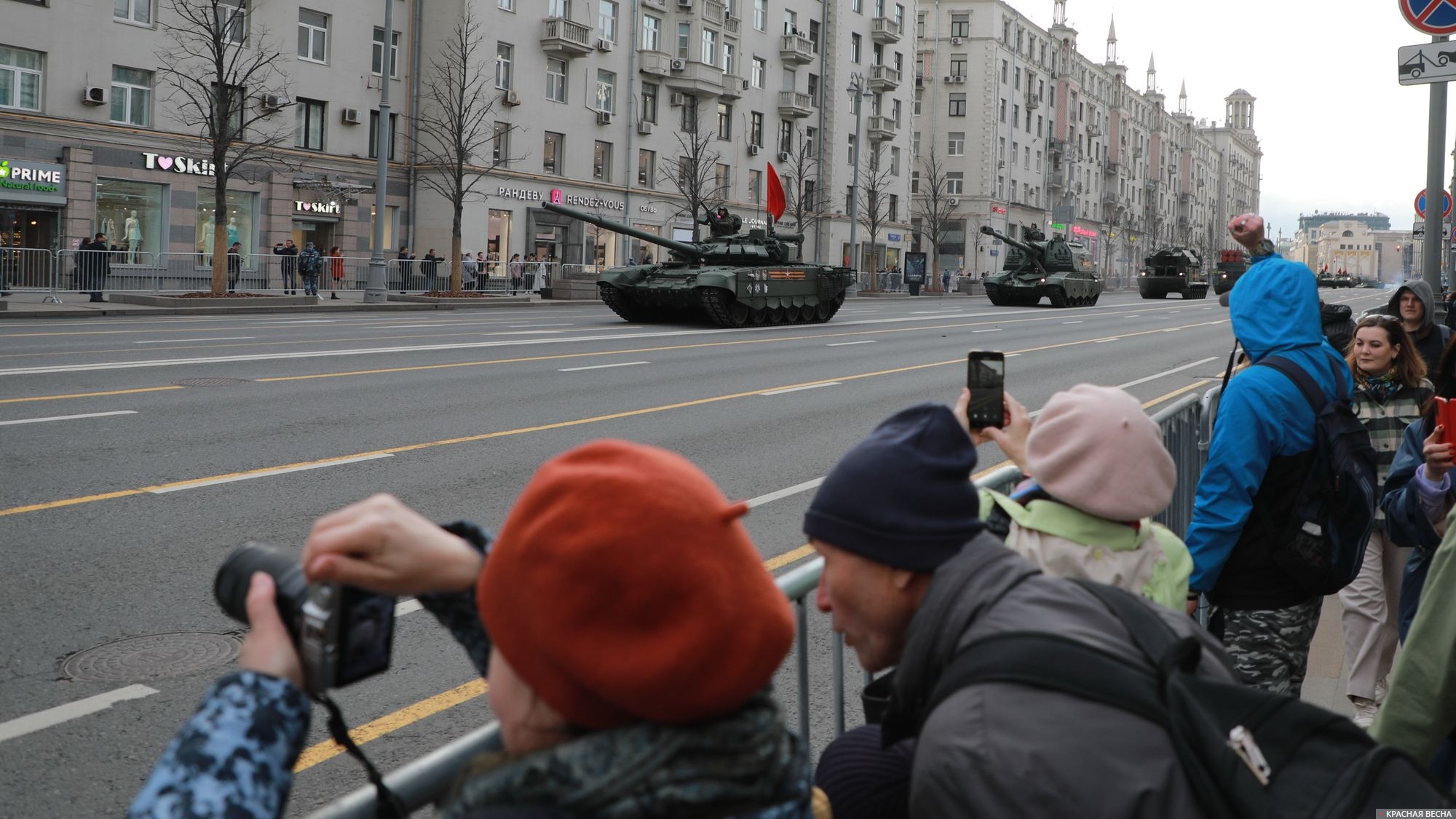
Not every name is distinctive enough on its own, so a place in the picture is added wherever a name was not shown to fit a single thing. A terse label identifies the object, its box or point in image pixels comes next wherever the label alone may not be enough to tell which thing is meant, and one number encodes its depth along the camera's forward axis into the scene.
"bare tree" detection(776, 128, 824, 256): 63.00
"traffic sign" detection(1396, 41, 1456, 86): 9.47
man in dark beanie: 1.75
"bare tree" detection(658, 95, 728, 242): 54.28
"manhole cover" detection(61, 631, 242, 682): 5.20
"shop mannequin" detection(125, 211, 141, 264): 37.28
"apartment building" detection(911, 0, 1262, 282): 88.06
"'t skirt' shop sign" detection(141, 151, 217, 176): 37.66
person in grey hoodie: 8.18
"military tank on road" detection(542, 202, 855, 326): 27.56
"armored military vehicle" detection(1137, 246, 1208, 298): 65.25
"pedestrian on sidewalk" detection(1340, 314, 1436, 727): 5.40
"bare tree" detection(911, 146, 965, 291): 82.56
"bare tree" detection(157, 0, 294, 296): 36.41
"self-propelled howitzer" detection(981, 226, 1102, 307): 47.09
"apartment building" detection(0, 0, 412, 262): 34.62
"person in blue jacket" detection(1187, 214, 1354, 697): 4.18
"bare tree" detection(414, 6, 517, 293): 44.41
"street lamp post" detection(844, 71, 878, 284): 56.94
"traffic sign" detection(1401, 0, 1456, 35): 9.33
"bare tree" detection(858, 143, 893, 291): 68.50
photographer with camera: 1.52
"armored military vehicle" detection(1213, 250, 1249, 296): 40.37
